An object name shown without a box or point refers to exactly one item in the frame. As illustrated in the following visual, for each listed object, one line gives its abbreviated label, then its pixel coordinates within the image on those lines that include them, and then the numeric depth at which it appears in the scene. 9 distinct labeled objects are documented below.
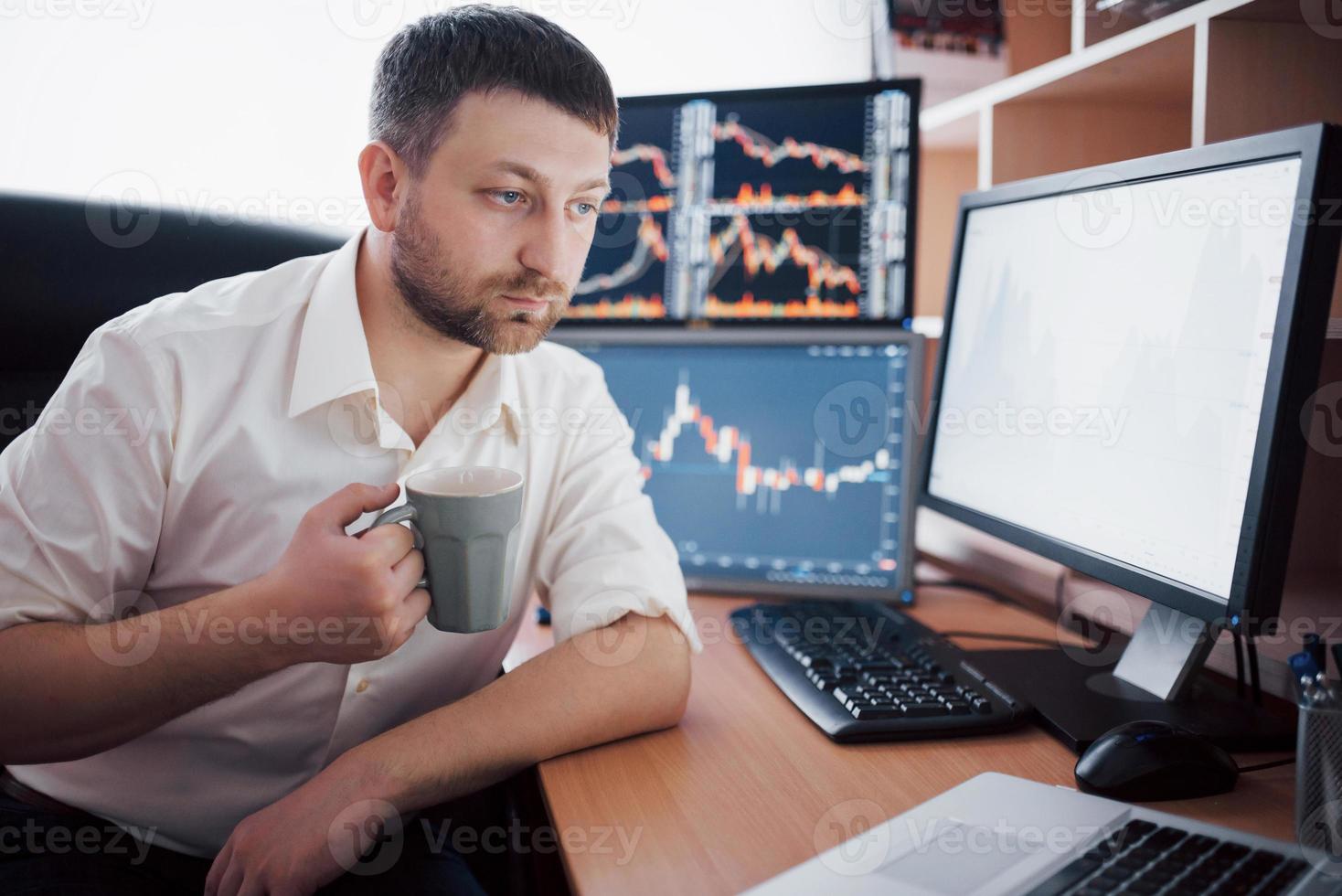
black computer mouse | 0.67
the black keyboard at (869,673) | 0.79
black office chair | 0.93
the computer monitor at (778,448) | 1.18
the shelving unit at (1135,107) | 0.91
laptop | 0.52
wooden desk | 0.61
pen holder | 0.58
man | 0.71
